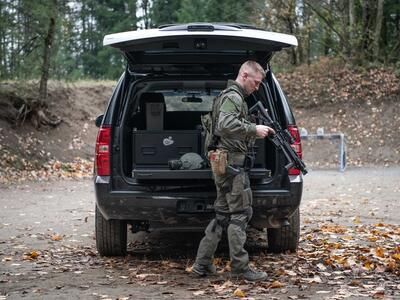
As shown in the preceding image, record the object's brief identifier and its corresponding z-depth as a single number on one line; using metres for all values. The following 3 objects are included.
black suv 6.32
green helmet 6.53
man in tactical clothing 5.95
